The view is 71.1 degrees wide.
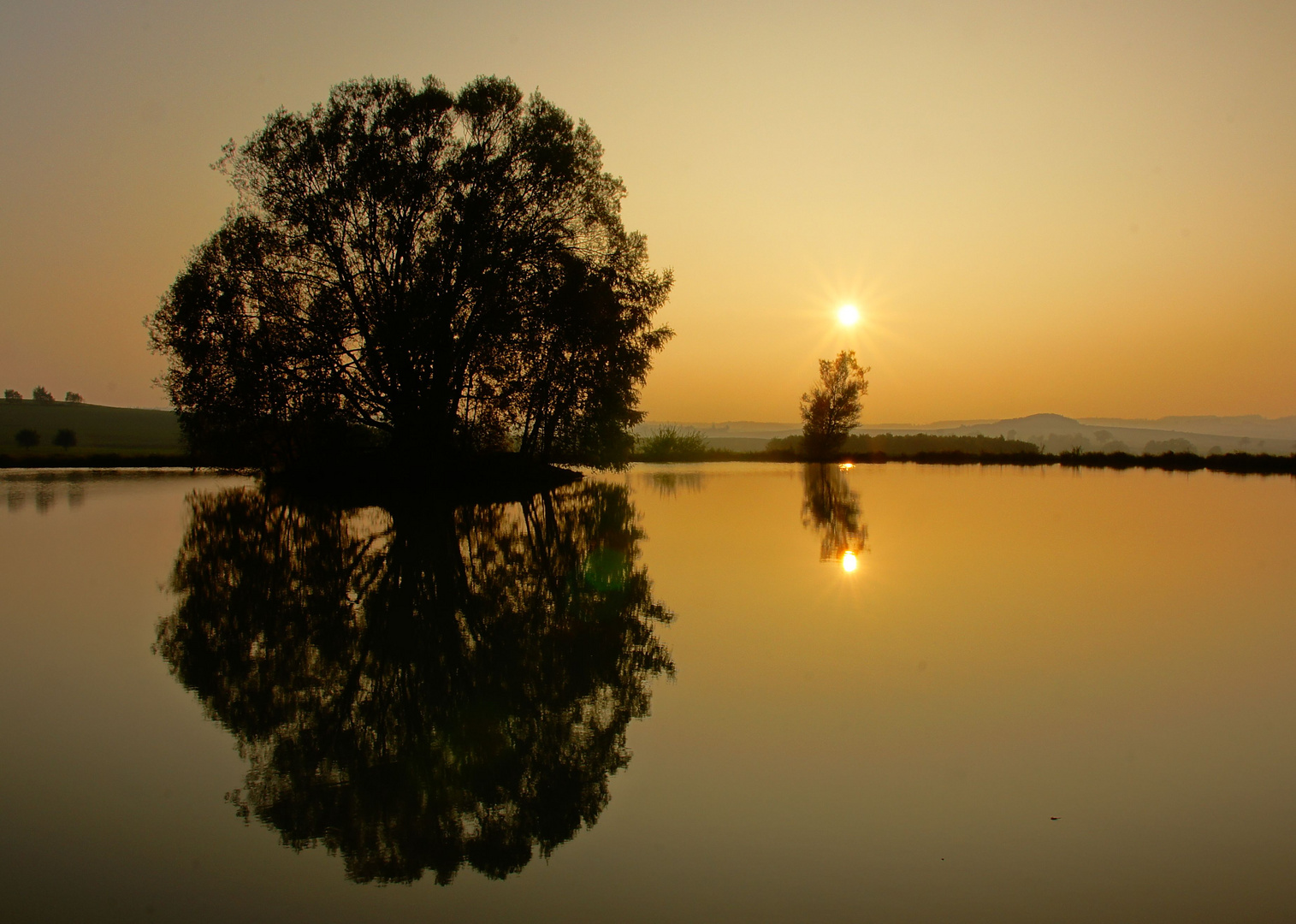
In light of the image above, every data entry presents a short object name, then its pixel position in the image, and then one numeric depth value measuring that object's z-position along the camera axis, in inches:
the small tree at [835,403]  2009.1
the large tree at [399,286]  852.0
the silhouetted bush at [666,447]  2026.3
